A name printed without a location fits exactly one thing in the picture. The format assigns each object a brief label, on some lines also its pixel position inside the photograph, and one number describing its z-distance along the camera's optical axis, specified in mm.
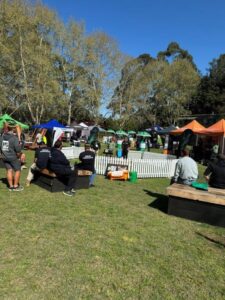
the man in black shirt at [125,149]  19327
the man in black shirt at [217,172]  7309
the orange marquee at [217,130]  19459
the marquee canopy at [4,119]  17697
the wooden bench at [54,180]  8055
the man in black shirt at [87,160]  8992
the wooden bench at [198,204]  6199
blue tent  23641
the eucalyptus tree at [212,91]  47219
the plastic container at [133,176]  11441
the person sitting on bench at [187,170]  7555
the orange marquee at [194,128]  20853
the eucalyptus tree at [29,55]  31578
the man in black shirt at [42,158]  8352
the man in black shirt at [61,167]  7988
